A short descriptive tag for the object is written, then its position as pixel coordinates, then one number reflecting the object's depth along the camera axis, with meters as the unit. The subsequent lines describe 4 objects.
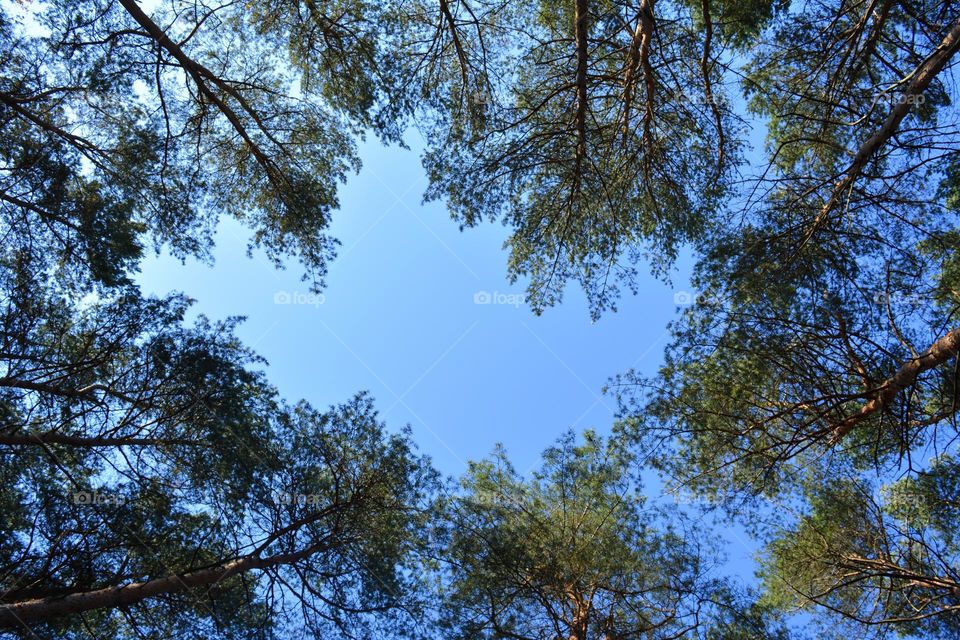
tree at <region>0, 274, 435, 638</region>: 5.35
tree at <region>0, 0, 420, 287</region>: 5.66
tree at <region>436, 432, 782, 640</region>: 6.84
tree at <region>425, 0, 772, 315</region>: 6.50
